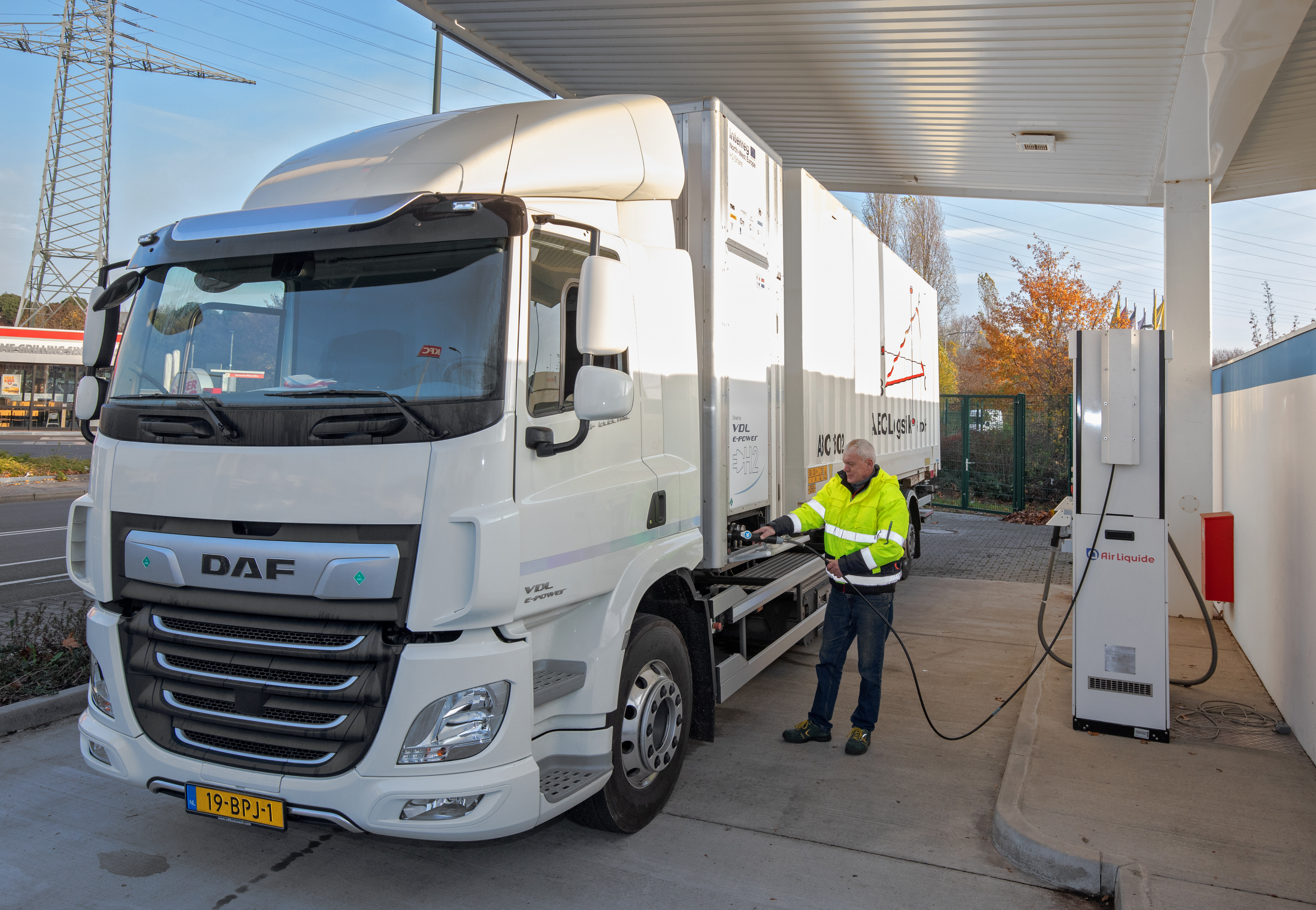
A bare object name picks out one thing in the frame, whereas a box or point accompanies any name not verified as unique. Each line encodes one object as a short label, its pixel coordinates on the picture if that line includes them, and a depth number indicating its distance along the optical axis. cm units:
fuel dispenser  526
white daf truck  314
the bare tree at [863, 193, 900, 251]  3312
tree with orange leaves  1998
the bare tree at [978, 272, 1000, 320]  2238
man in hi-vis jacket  518
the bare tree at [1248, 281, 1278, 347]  1914
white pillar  863
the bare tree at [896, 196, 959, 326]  3547
